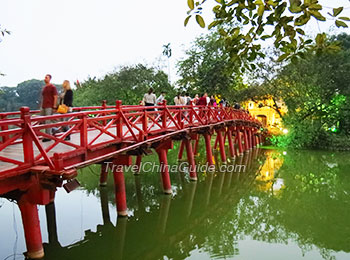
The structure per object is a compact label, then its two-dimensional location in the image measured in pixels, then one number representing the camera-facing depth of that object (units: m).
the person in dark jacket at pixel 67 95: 7.88
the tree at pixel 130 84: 34.97
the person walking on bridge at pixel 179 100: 14.81
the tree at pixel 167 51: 41.78
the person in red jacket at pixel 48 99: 7.47
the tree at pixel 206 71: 32.59
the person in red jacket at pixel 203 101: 15.26
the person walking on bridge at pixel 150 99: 12.04
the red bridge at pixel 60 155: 5.53
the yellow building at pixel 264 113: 43.96
